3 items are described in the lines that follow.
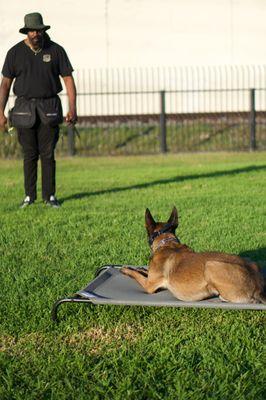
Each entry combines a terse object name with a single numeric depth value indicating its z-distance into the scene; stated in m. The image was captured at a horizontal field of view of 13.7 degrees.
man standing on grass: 12.93
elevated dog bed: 6.05
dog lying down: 6.14
